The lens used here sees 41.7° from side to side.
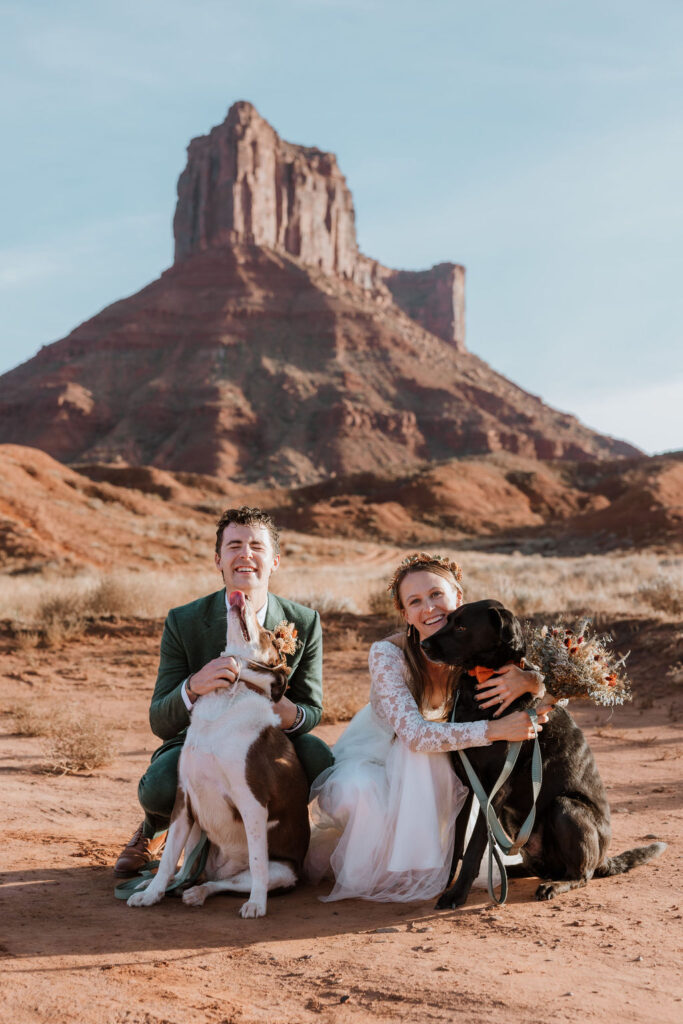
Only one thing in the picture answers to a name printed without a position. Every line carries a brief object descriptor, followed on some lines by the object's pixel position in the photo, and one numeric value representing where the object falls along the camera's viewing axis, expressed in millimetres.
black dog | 4047
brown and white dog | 3994
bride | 4172
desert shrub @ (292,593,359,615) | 14773
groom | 4336
